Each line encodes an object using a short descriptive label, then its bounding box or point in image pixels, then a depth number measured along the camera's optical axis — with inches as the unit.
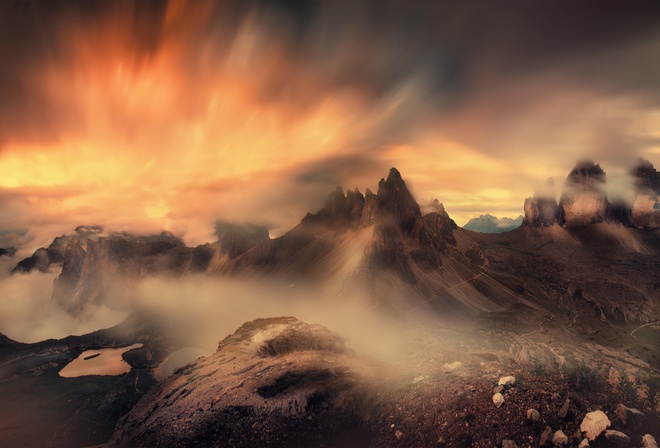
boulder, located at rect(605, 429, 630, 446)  1135.6
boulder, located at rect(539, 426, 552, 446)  1179.9
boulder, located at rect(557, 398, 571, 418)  1268.5
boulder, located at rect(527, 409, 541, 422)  1277.1
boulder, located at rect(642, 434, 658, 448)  1097.4
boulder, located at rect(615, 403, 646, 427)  1255.5
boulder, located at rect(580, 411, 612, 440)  1167.6
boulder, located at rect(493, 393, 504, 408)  1415.8
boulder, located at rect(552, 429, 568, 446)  1162.6
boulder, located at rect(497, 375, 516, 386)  1531.7
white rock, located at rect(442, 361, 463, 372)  1949.8
